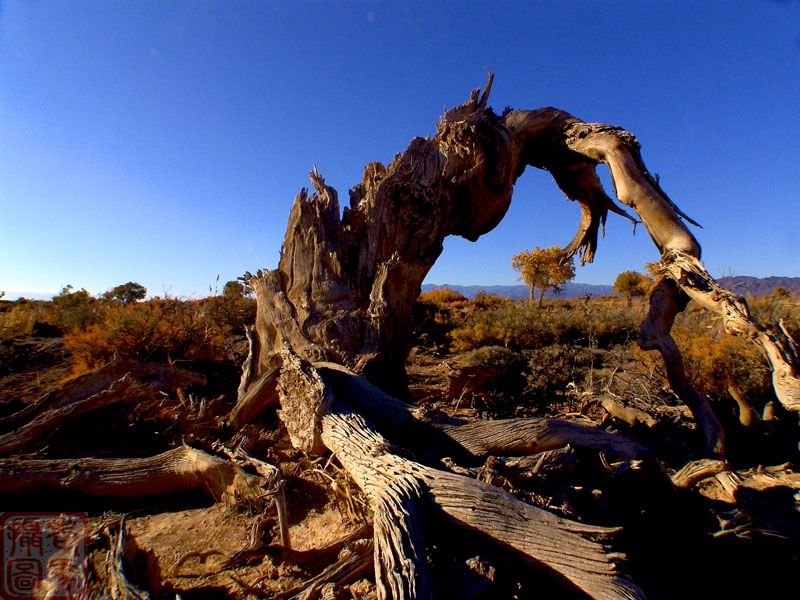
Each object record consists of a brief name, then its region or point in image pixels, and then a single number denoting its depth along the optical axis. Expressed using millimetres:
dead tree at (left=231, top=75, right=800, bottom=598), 1685
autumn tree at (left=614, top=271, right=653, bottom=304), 31722
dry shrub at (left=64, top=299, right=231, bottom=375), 5906
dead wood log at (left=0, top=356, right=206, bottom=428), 3485
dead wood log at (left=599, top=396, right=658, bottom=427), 3688
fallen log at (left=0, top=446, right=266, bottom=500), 2717
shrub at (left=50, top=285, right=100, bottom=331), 8602
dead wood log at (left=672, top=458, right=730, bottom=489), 2576
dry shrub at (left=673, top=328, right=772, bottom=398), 4559
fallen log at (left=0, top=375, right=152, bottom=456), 3074
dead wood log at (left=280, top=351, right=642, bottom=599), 1463
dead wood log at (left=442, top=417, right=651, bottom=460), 2629
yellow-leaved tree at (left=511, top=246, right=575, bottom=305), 29703
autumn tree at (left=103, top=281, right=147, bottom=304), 22359
